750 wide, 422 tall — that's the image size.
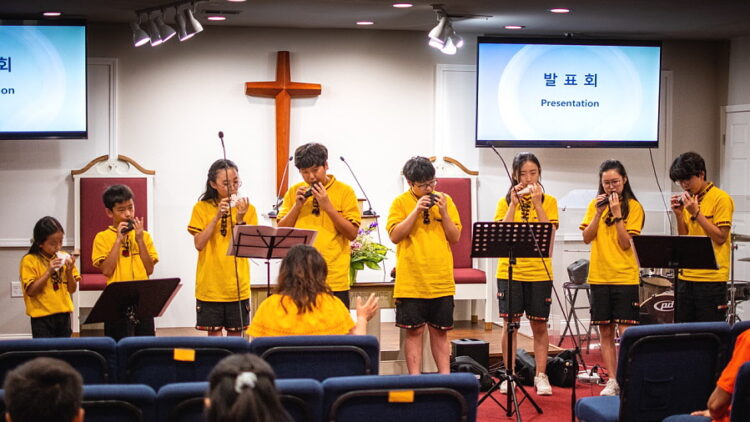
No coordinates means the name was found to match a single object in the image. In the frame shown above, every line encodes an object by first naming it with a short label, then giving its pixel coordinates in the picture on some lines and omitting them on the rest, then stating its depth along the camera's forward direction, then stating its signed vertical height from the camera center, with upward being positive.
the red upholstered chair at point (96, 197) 7.57 -0.14
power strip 6.26 -1.34
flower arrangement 6.19 -0.49
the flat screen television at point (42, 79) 7.25 +0.81
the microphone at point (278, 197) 7.68 -0.13
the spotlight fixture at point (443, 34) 7.00 +1.16
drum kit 6.83 -0.81
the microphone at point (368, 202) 7.65 -0.17
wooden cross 7.95 +0.78
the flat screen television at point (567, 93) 7.89 +0.83
